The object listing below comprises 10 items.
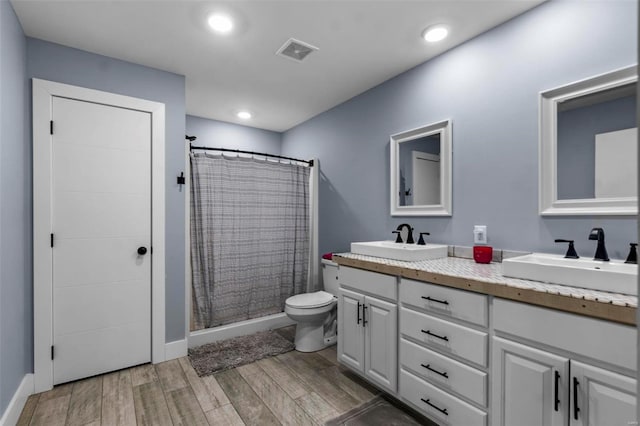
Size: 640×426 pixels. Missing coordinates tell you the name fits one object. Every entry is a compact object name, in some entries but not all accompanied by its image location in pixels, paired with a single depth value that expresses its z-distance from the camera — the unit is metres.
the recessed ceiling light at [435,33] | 1.95
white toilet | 2.56
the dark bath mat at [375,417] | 1.72
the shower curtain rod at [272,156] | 2.75
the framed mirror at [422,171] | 2.22
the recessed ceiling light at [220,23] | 1.86
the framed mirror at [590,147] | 1.45
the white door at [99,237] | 2.13
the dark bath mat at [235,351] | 2.38
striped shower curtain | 2.81
